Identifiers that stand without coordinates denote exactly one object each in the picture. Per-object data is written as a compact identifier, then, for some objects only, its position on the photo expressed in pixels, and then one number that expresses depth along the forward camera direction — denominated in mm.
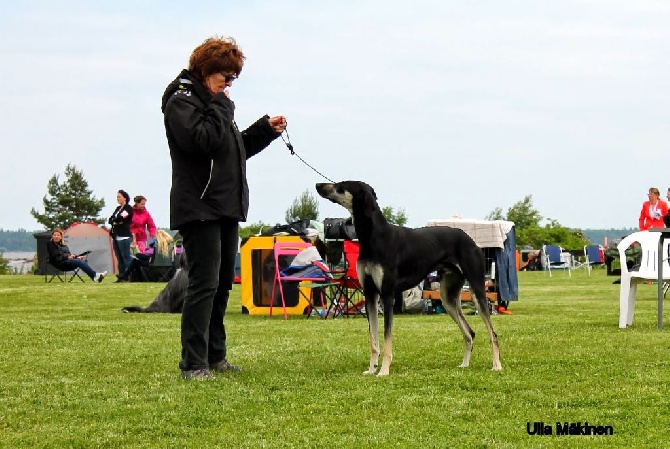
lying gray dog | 14414
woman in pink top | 23828
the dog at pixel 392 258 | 7156
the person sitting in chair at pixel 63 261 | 24938
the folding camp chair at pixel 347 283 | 13156
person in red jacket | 20984
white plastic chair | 10930
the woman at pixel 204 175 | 6621
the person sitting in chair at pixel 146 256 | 24453
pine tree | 61031
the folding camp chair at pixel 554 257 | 35531
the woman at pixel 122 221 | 23344
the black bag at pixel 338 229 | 13023
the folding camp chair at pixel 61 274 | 25506
